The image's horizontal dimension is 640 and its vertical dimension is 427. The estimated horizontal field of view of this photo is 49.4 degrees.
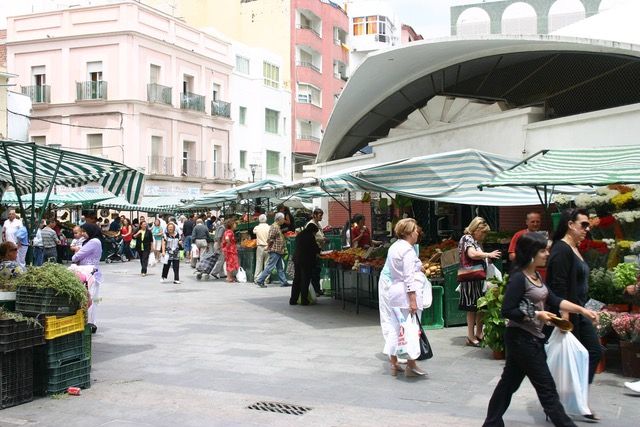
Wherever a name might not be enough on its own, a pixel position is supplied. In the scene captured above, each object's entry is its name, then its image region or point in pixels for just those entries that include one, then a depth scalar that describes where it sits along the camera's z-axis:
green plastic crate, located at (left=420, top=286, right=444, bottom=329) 10.63
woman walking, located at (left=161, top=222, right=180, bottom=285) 17.42
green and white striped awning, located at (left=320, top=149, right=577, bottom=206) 10.02
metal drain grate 6.24
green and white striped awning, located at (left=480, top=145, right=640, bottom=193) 7.64
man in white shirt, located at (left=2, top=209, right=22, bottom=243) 17.67
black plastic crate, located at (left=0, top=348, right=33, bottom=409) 6.25
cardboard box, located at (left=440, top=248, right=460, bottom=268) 10.59
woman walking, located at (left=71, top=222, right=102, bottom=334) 9.86
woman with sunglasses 5.82
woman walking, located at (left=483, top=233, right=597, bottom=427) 5.13
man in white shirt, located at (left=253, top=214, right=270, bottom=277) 17.73
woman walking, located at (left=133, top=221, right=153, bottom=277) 20.08
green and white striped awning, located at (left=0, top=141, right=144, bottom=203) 8.70
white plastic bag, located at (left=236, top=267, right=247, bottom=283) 18.69
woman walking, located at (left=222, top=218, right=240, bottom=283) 18.41
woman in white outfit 7.27
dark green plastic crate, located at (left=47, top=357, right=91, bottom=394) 6.69
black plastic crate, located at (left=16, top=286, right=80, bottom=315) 6.60
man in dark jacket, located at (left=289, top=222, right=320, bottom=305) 13.55
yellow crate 6.57
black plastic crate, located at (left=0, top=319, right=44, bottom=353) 6.16
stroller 26.81
